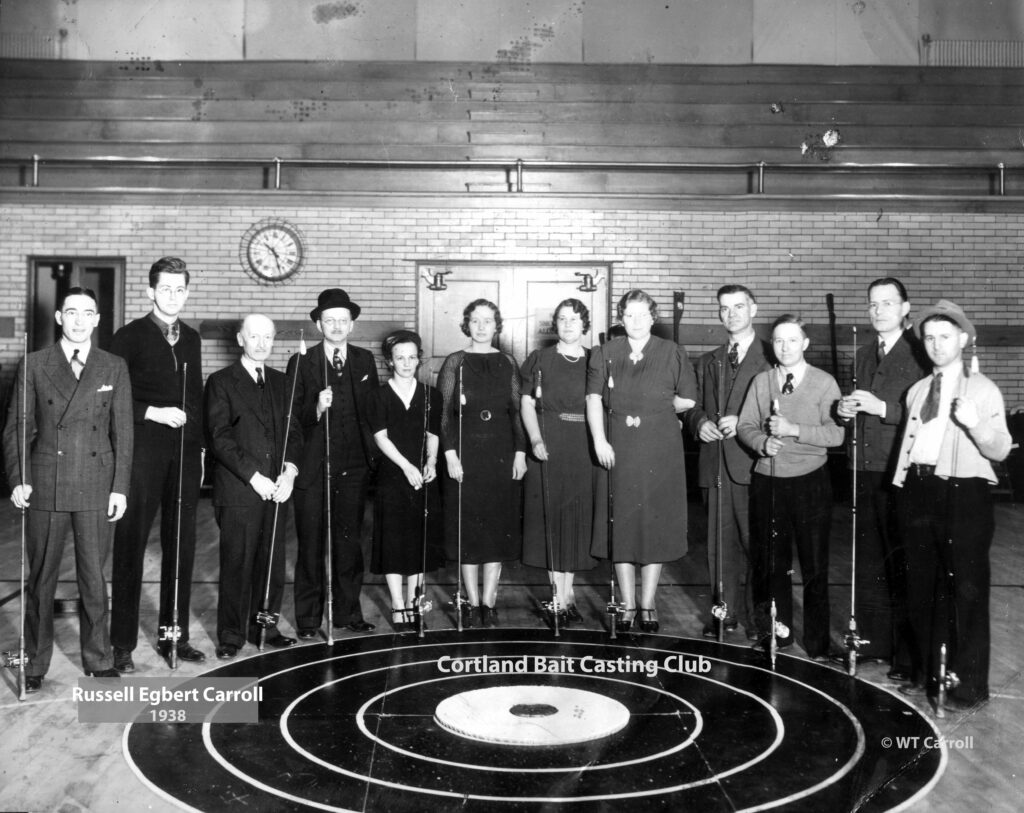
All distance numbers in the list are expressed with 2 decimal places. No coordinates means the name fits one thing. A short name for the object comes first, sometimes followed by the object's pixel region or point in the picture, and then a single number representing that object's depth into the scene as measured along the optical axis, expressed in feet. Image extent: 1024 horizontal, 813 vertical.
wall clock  31.17
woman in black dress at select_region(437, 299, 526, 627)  16.44
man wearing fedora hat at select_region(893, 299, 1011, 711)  11.85
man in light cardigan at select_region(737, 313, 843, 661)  14.25
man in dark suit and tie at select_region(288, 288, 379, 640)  15.74
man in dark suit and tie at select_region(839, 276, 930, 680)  13.52
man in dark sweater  13.80
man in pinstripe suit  12.67
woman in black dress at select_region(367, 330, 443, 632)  16.17
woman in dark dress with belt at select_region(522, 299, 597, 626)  16.19
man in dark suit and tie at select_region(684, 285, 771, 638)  15.35
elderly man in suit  14.42
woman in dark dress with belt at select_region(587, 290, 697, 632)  15.47
